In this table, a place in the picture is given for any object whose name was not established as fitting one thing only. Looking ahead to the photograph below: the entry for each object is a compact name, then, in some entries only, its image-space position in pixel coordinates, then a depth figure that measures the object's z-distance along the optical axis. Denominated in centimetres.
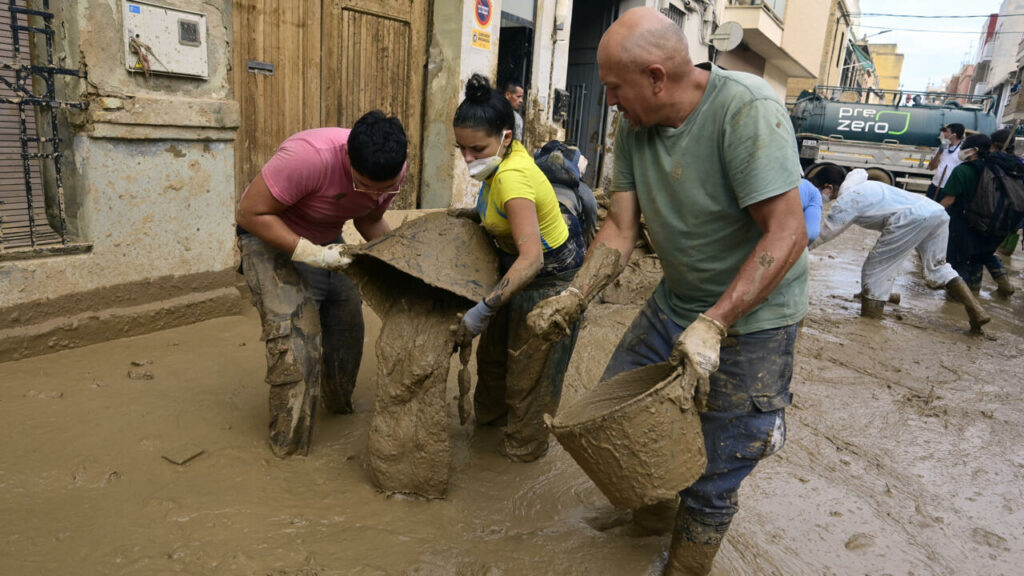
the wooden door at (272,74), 465
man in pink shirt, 253
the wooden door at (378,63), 530
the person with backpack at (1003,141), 694
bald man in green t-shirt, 176
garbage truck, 1559
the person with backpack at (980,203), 638
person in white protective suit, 580
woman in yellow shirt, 248
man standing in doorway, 581
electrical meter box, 355
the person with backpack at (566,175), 374
